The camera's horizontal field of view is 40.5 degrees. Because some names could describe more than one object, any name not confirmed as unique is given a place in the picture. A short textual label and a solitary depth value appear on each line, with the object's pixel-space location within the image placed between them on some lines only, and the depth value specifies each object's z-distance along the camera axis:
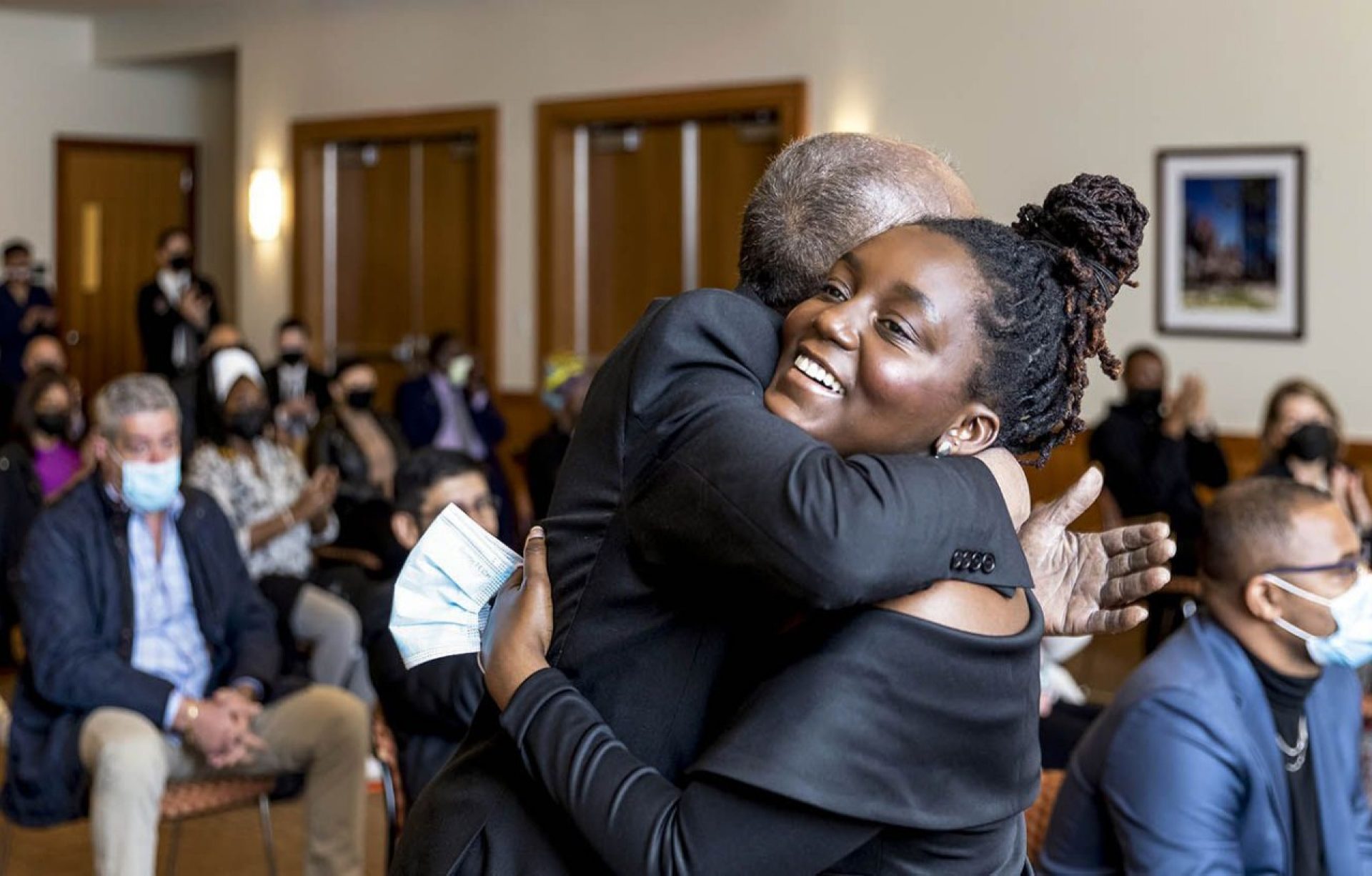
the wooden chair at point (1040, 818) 3.31
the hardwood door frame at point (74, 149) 14.79
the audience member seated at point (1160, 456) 7.44
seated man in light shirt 4.31
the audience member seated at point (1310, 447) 6.80
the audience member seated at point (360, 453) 6.75
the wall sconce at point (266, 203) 13.50
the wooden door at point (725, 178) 10.78
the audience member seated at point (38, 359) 9.71
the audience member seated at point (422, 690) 3.63
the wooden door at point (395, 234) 12.34
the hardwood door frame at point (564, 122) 10.79
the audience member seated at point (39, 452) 7.10
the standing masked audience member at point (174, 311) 12.91
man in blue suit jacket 2.96
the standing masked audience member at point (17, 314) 12.73
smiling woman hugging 1.42
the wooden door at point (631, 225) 11.34
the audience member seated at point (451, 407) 10.28
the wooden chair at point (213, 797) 4.45
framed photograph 8.66
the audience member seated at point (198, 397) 7.45
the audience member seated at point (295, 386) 9.70
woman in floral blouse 6.14
